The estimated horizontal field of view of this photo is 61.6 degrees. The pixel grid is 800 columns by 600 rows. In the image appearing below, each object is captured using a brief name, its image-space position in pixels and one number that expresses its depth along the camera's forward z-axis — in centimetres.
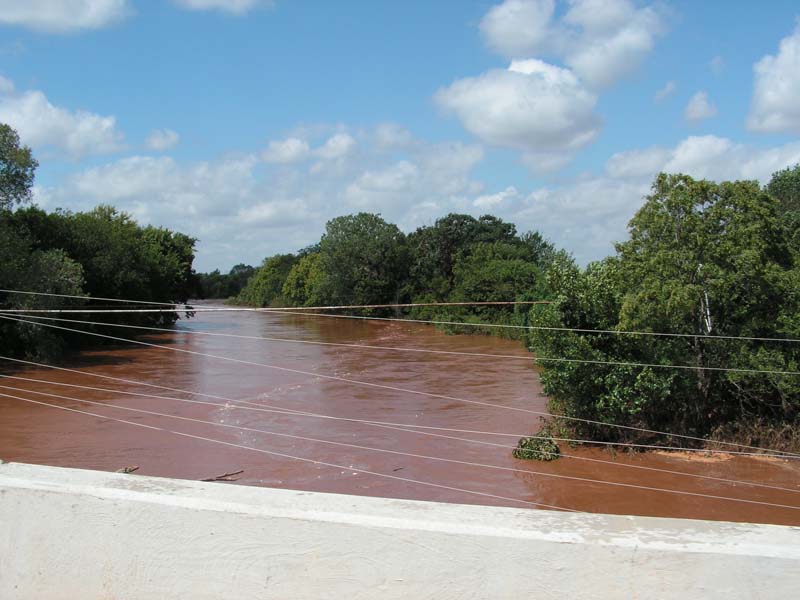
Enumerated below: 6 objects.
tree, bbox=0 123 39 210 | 2273
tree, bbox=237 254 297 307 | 7956
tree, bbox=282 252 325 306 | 6300
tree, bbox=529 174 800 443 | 1216
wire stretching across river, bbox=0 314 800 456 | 1277
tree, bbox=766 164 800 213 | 3754
